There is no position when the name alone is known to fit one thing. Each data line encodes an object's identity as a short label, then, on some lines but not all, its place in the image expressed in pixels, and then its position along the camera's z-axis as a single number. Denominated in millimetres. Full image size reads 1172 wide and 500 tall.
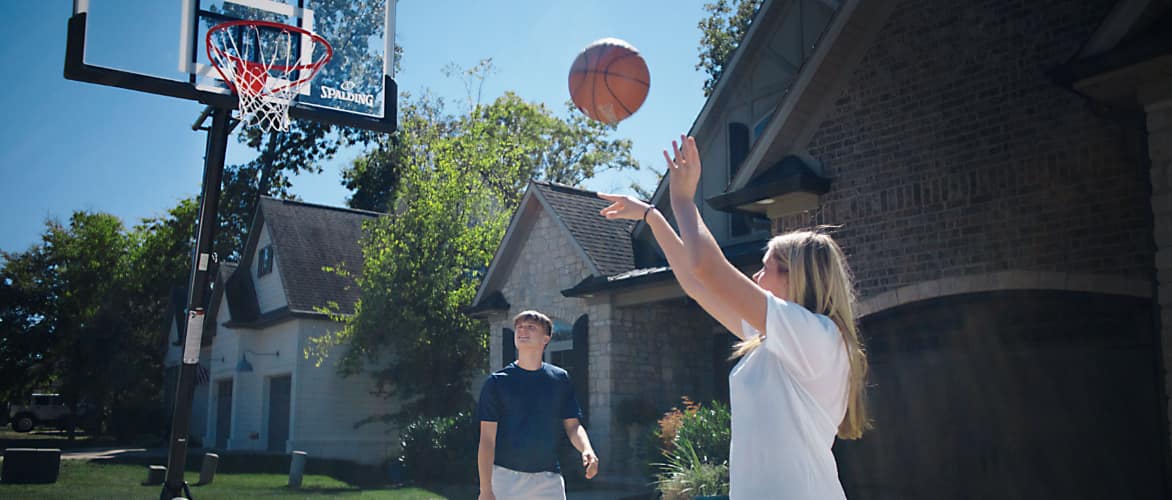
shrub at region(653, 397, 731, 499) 11430
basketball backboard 10023
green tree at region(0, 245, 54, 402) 43906
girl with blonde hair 2744
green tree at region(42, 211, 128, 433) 40188
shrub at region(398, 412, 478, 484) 18406
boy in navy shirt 5969
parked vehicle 43031
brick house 8586
